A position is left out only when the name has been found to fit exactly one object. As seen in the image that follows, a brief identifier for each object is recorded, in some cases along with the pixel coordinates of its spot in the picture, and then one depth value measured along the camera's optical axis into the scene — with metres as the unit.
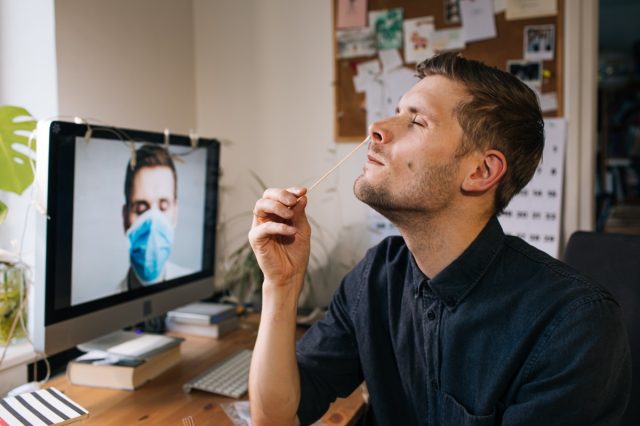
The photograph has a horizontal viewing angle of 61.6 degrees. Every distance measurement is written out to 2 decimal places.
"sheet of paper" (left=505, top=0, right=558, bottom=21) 1.74
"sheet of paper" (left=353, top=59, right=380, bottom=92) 1.97
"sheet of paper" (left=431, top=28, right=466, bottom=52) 1.84
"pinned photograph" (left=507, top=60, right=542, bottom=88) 1.77
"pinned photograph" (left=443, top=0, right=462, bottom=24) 1.83
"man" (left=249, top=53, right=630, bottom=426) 0.92
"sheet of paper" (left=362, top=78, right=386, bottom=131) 1.97
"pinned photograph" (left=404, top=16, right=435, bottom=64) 1.88
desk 1.19
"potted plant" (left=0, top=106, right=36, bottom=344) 1.26
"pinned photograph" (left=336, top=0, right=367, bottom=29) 1.97
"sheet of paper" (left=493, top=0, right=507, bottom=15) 1.79
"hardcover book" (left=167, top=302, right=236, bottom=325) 1.76
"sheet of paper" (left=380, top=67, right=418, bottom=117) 1.93
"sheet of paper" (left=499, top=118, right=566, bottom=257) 1.77
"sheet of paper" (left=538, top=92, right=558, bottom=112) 1.76
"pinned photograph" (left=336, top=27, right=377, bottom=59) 1.97
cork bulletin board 1.75
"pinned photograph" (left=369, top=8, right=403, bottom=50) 1.92
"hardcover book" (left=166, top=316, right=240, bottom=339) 1.77
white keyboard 1.31
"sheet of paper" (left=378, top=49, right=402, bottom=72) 1.94
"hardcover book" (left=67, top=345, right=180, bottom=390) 1.36
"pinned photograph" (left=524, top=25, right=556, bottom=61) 1.75
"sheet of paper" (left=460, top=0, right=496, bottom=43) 1.80
